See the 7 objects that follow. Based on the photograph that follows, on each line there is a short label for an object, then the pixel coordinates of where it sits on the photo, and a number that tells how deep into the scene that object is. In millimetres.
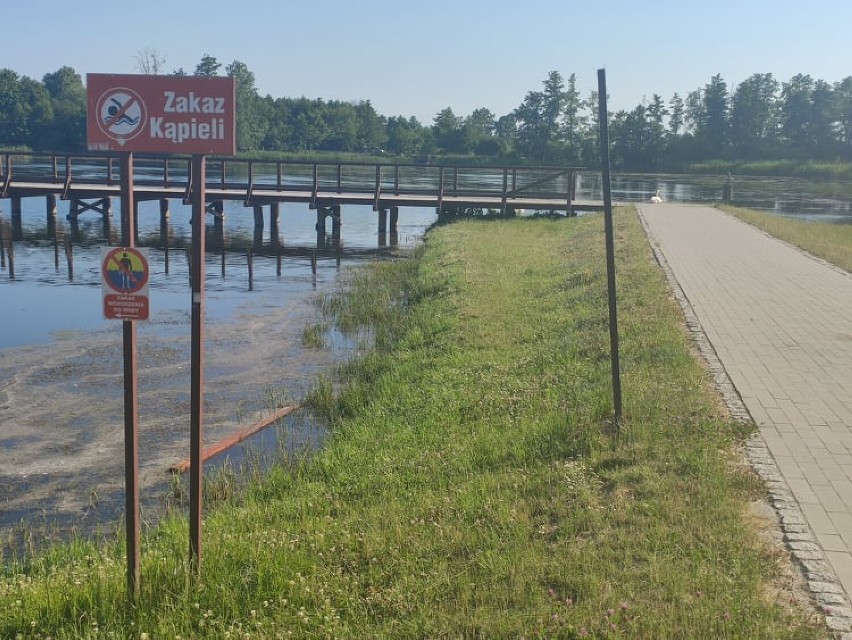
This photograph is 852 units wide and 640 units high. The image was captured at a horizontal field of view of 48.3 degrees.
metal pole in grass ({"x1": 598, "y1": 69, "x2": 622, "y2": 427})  6764
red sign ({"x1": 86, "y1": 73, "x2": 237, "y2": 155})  4770
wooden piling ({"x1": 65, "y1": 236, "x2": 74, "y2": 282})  22281
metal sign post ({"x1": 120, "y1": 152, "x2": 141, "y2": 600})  4828
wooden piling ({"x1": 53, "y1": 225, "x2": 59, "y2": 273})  23739
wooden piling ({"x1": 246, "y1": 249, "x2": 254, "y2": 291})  21406
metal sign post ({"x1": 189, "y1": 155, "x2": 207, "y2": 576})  4953
